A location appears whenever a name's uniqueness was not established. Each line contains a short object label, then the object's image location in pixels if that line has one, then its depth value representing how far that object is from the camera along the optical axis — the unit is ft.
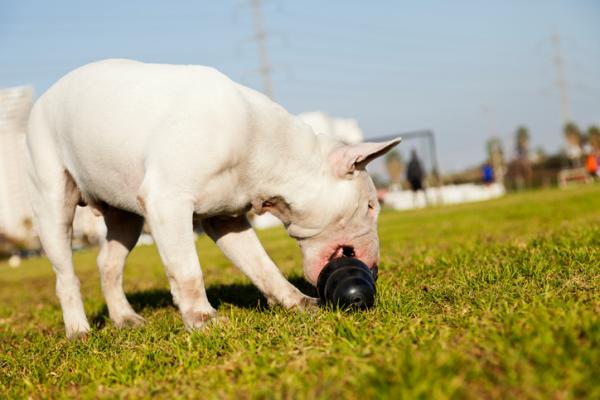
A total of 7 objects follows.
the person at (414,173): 92.27
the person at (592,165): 117.80
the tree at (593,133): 272.80
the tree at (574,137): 196.30
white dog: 12.19
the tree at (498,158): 241.14
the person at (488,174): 132.16
